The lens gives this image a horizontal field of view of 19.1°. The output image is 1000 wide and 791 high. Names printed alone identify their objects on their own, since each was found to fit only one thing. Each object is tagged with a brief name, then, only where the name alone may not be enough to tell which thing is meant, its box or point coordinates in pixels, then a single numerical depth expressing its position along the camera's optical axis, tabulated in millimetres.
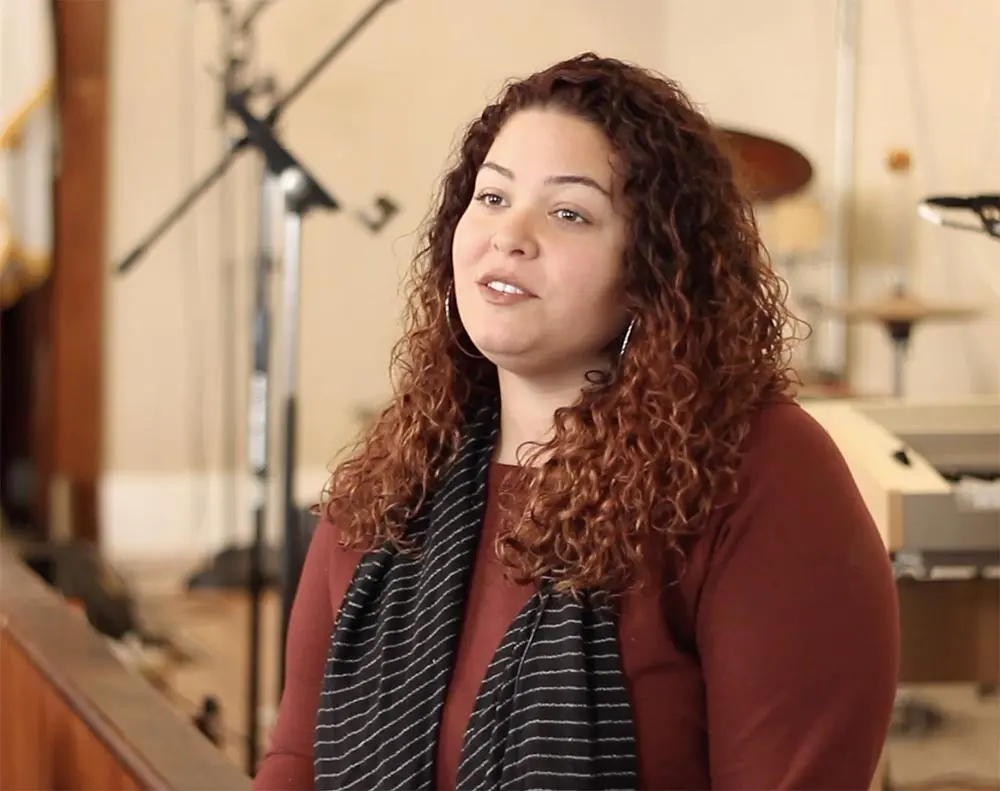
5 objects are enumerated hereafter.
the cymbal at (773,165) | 2706
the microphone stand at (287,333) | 3209
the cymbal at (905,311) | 4043
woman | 2044
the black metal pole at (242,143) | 3188
